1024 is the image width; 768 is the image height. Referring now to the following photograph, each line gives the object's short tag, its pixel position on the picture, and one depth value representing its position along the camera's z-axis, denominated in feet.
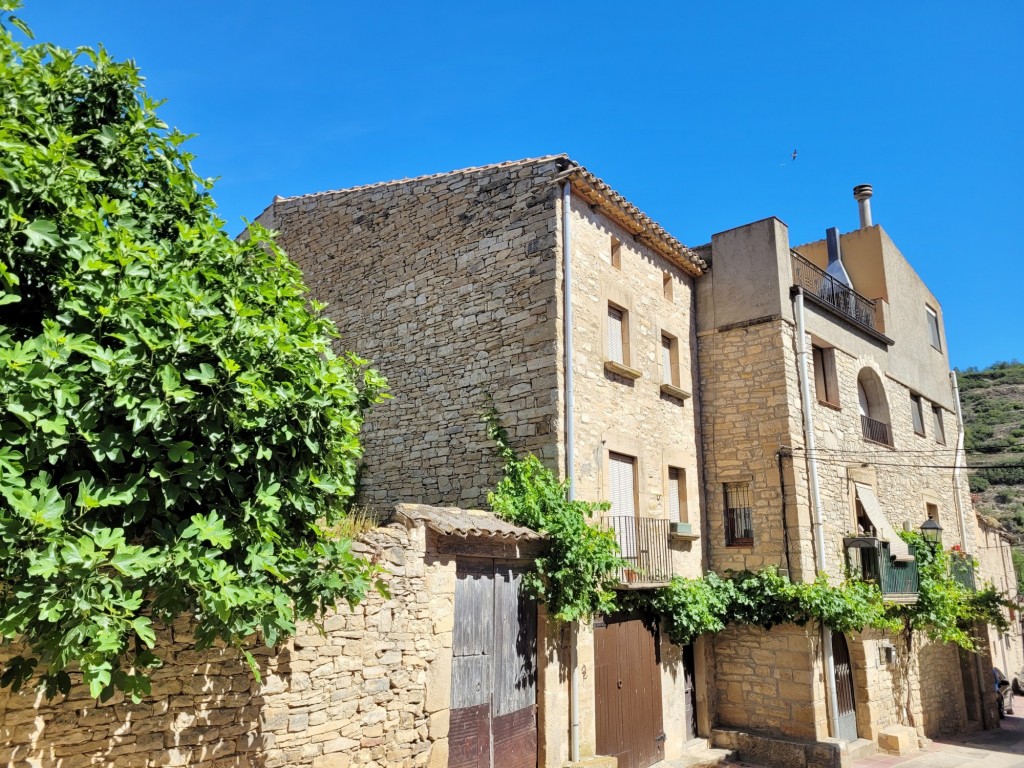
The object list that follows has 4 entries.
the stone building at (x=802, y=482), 40.73
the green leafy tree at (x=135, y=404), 13.58
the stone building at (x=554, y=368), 34.17
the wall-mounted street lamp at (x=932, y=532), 49.03
